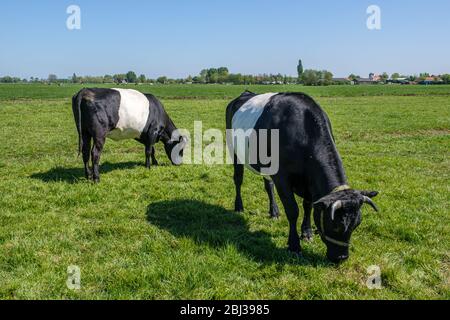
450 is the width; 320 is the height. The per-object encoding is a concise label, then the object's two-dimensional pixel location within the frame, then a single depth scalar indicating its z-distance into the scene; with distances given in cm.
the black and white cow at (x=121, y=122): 932
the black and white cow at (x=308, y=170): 455
